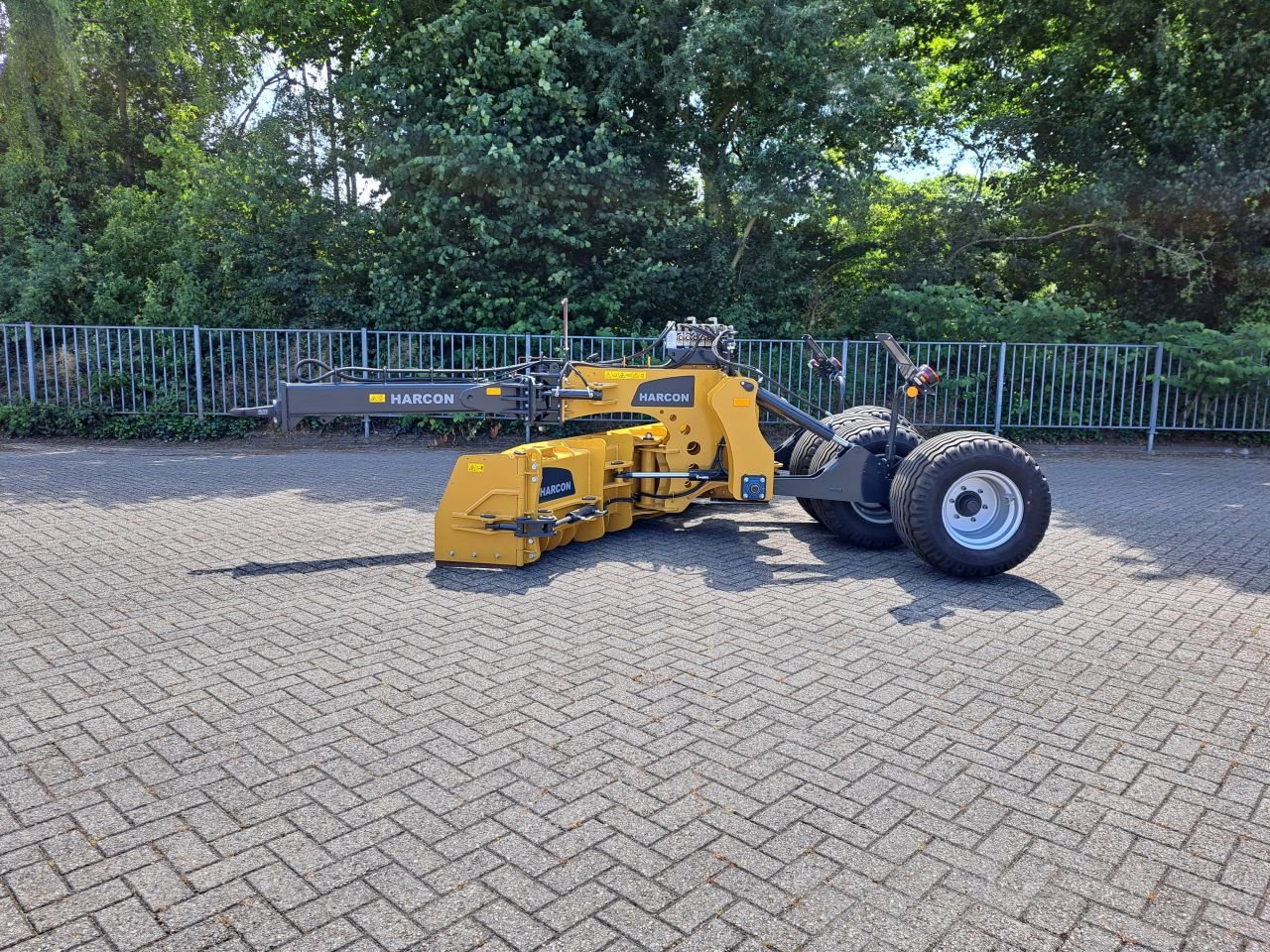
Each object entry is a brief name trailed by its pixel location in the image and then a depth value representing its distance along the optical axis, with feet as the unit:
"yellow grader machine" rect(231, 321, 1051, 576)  21.38
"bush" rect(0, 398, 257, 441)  46.24
